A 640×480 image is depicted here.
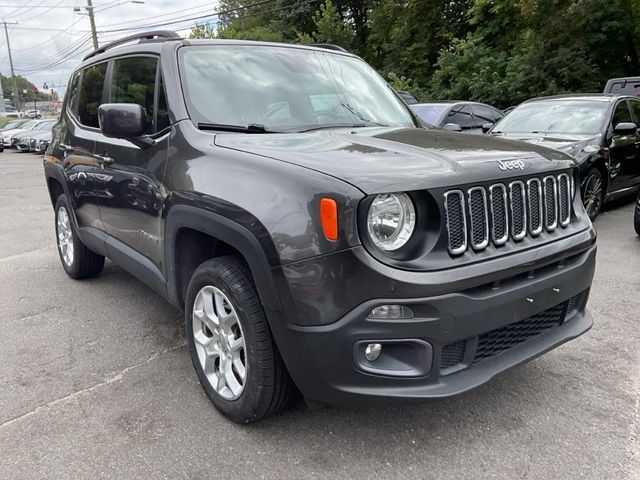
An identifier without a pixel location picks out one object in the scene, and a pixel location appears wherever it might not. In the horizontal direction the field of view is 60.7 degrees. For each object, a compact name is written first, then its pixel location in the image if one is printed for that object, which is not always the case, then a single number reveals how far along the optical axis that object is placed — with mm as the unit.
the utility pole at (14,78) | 65688
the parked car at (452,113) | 9898
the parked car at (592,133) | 6812
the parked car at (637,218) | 6105
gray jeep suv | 2125
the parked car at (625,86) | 12838
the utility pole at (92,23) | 34375
